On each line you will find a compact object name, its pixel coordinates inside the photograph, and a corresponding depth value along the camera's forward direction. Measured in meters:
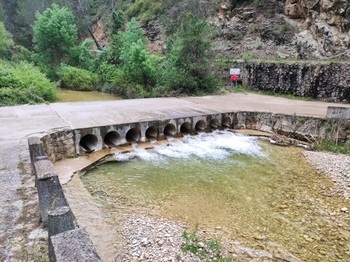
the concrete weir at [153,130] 3.96
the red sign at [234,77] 18.75
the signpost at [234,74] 18.58
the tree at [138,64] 17.75
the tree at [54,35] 23.61
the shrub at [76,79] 21.97
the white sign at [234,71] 18.56
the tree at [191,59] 16.23
